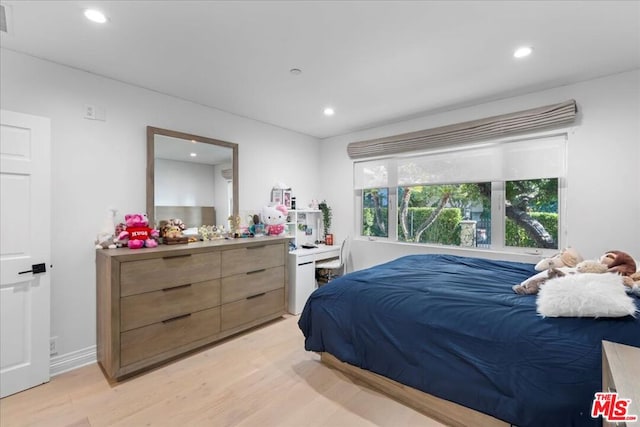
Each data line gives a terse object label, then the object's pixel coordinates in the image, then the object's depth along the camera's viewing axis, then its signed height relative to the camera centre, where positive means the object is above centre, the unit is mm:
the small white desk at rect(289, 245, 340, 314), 3605 -829
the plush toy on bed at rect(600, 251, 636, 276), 1647 -304
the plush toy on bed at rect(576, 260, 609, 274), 1661 -326
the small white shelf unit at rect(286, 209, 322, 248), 4176 -193
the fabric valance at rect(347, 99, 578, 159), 2689 +923
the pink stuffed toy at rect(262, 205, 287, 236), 3686 -107
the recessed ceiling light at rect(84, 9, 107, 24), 1717 +1228
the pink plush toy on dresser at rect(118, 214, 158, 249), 2502 -171
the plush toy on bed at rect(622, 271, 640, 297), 1543 -391
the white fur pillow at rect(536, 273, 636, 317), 1333 -421
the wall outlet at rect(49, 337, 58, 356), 2297 -1082
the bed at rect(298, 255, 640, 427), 1301 -718
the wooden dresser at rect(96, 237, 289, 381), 2162 -762
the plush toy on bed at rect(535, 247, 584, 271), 1981 -341
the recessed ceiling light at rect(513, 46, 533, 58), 2098 +1224
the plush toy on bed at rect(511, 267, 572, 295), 1784 -441
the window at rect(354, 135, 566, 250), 2920 +216
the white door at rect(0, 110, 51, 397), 2035 -267
